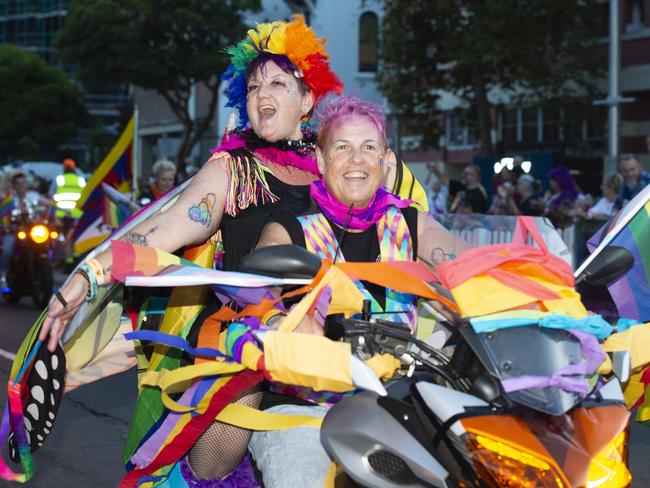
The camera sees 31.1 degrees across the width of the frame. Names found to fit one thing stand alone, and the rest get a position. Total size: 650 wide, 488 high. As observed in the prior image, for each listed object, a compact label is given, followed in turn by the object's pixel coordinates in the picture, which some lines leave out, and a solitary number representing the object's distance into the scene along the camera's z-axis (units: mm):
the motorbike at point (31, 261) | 14070
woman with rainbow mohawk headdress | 3416
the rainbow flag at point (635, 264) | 3629
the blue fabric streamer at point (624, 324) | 3202
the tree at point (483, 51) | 23500
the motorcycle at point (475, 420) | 2398
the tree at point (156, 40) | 39031
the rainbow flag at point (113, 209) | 13969
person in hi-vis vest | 16359
